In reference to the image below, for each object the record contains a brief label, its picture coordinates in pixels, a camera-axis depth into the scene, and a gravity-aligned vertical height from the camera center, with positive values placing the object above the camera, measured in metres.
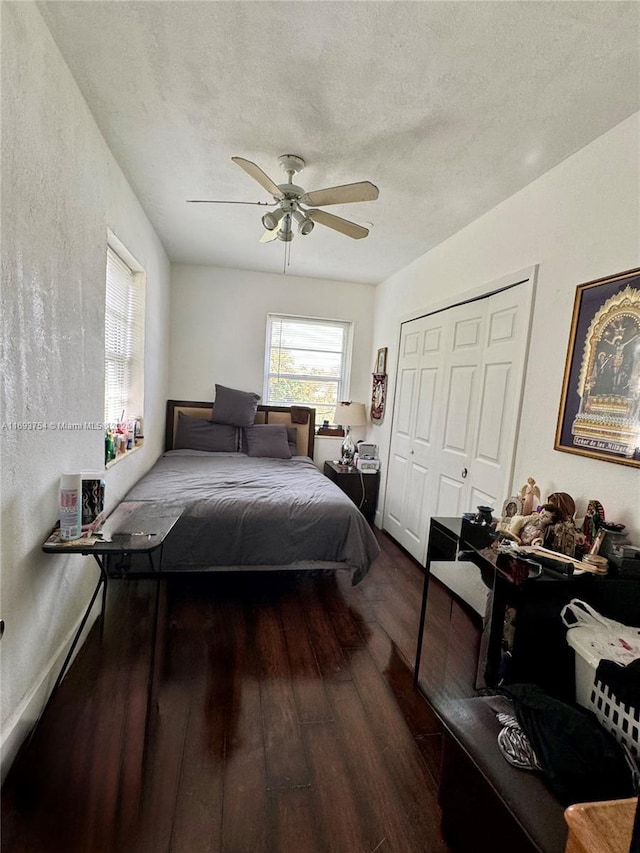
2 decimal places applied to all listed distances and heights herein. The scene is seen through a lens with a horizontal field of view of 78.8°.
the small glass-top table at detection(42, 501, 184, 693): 1.51 -0.68
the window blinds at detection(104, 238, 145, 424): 2.57 +0.28
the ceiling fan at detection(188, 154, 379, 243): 1.86 +0.97
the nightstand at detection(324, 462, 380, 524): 4.00 -0.94
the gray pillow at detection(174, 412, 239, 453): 4.03 -0.56
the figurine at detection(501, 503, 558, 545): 1.62 -0.51
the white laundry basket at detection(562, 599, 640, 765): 1.11 -0.73
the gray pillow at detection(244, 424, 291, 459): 3.98 -0.56
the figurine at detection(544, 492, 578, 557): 1.56 -0.49
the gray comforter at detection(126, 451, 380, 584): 2.37 -0.88
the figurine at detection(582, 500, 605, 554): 1.53 -0.43
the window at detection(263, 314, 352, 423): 4.50 +0.32
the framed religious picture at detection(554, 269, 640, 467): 1.54 +0.16
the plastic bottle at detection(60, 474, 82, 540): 1.54 -0.53
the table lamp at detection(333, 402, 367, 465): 4.32 -0.26
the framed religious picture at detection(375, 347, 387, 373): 4.13 +0.37
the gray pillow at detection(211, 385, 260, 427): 4.12 -0.25
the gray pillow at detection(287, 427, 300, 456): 4.34 -0.56
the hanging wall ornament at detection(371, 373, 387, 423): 4.13 -0.01
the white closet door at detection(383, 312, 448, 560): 3.12 -0.30
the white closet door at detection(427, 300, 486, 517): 2.62 -0.06
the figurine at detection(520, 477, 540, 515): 1.90 -0.44
